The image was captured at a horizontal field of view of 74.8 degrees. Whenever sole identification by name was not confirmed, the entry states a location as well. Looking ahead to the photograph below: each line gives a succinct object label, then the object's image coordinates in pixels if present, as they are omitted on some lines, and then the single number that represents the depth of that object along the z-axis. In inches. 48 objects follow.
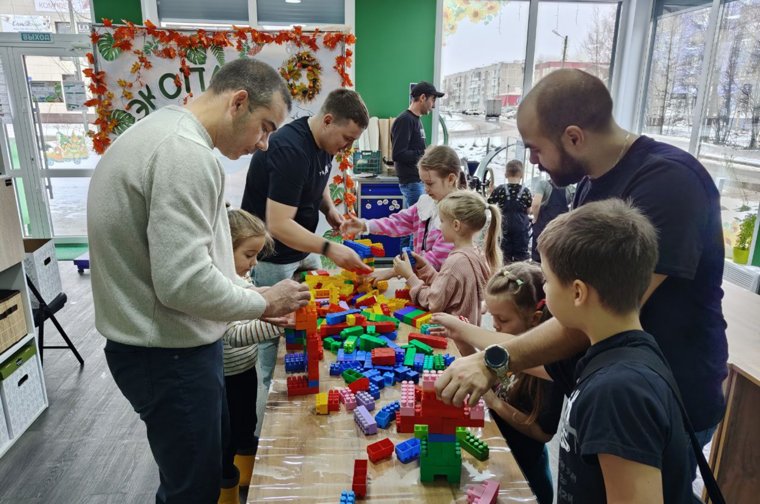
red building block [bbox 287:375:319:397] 62.6
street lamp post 247.8
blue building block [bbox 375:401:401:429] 56.1
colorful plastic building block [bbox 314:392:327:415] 58.4
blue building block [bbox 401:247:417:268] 99.4
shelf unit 101.8
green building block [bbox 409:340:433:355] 72.8
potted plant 167.6
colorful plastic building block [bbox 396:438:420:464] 50.7
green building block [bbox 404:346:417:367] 68.9
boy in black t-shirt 33.8
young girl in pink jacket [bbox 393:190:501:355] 86.6
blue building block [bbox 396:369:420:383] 66.4
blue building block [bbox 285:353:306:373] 66.8
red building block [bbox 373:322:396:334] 78.8
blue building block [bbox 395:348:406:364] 70.7
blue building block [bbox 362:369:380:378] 66.0
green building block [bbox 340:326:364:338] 77.4
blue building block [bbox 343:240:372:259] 101.8
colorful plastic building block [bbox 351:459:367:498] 46.2
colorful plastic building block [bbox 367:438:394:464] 50.5
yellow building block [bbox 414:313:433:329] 82.9
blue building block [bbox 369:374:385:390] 64.4
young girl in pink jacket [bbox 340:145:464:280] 112.4
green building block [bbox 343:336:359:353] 73.5
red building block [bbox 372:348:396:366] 68.9
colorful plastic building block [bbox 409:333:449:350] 75.4
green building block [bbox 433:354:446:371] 68.0
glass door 226.2
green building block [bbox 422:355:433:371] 67.9
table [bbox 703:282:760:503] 77.9
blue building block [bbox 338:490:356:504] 44.7
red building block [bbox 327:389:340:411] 59.1
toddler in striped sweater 73.2
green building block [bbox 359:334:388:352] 74.0
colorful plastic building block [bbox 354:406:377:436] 54.7
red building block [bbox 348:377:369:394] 62.7
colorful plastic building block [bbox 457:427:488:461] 51.3
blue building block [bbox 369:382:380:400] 61.7
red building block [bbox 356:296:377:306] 92.1
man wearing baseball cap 207.0
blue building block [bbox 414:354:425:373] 68.4
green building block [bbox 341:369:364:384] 65.4
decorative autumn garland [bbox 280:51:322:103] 186.1
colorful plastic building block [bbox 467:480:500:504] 44.9
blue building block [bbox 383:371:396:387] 65.3
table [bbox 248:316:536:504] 46.6
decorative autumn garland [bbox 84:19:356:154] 178.2
